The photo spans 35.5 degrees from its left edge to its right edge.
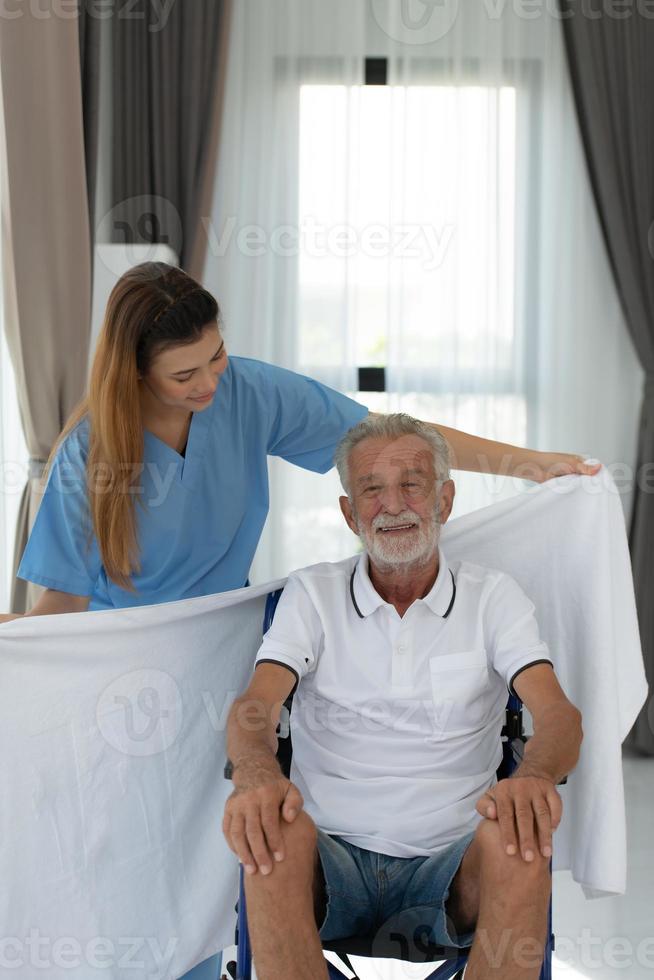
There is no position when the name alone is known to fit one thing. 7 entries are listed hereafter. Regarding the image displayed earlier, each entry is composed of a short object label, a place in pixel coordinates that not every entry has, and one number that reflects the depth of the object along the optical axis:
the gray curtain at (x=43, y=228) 2.90
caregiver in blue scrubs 1.80
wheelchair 1.64
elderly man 1.53
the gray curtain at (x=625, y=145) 3.76
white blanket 1.80
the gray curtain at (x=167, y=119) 3.67
